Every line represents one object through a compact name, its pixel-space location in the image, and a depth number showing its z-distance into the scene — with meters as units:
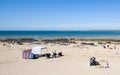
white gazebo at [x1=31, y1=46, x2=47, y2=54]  15.03
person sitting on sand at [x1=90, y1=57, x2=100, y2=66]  12.06
